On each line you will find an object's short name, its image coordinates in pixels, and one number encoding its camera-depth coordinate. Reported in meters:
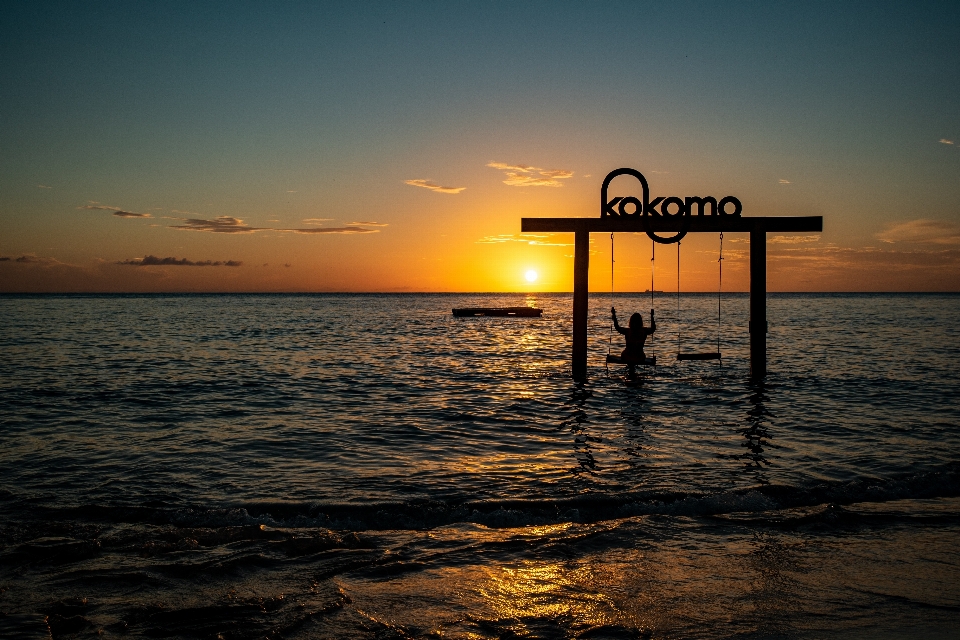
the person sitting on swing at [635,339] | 19.22
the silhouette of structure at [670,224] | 17.17
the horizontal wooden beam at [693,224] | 17.22
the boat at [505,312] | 75.81
